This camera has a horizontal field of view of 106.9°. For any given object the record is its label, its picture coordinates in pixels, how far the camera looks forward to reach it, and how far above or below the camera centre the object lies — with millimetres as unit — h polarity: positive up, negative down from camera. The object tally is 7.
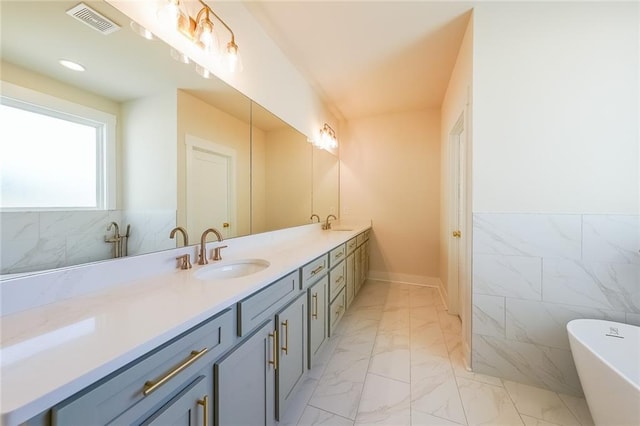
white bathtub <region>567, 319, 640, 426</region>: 947 -745
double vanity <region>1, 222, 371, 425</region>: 483 -364
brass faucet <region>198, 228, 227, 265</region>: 1313 -201
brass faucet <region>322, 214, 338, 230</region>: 3136 -198
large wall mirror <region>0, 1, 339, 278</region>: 773 +367
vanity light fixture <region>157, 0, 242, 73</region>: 1144 +955
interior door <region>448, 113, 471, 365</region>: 2289 -89
